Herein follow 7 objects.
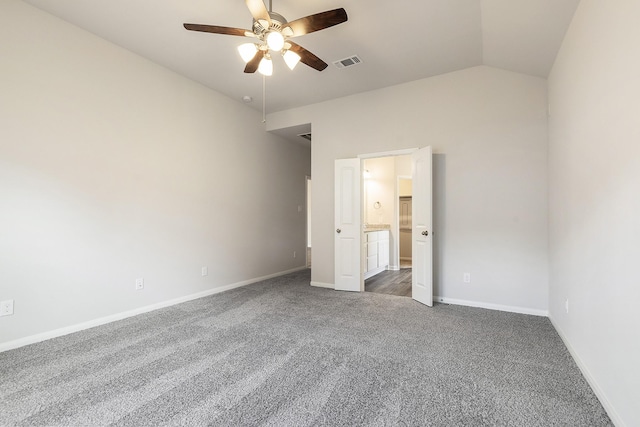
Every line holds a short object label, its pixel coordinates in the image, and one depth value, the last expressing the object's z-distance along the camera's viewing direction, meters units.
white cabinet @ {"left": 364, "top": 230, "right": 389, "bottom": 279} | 5.28
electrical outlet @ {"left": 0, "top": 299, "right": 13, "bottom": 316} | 2.42
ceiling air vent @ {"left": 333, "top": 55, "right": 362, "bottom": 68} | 3.46
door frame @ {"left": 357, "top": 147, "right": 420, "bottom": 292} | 4.20
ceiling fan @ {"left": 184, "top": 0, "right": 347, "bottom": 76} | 2.10
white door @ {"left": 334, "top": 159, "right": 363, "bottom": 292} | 4.43
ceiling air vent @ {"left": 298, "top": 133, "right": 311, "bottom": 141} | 5.60
